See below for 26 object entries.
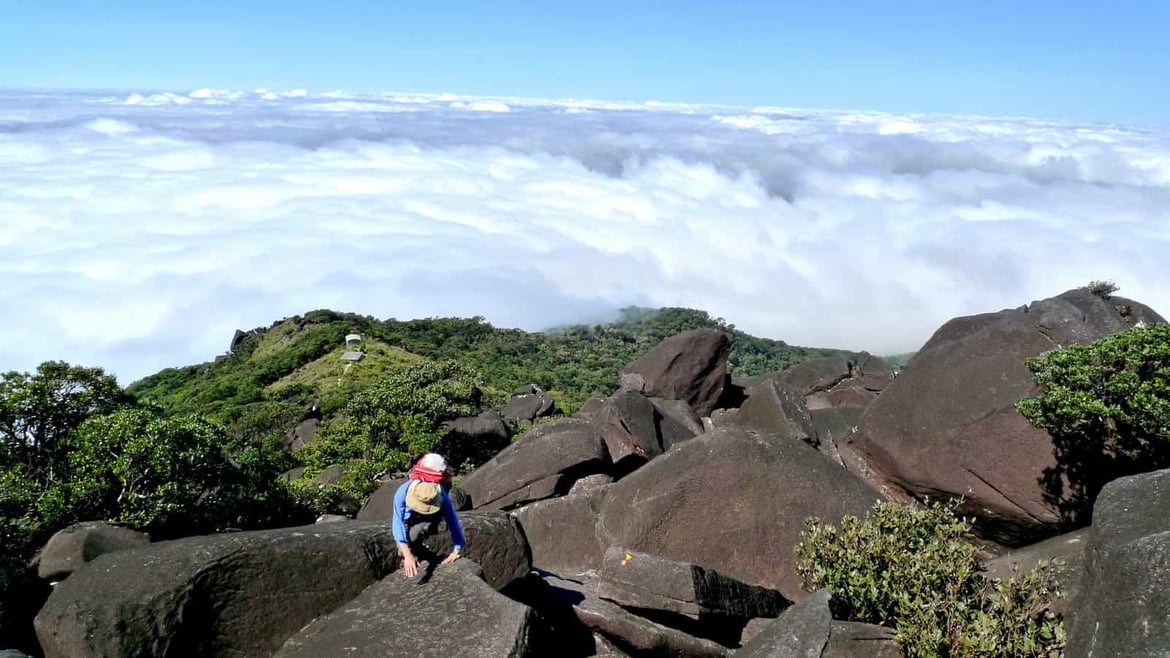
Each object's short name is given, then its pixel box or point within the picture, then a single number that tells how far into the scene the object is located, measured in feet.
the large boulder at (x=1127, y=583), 24.47
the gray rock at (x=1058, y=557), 35.83
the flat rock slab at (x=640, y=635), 35.50
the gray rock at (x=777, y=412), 69.26
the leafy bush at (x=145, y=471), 50.88
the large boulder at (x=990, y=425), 50.55
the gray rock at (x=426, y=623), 28.35
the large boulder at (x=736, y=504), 46.01
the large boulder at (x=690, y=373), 95.96
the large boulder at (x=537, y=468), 64.34
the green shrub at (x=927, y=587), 30.30
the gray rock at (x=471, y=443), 108.47
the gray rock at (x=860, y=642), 31.84
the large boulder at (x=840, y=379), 96.99
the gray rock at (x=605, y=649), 35.58
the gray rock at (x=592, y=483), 61.57
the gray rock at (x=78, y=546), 40.01
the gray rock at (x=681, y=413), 79.79
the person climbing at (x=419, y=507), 31.50
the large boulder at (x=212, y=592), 29.25
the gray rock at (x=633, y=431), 69.72
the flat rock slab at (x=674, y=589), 36.55
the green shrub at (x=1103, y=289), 61.60
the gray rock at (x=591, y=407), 81.20
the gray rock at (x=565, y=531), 51.34
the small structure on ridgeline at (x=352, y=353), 241.35
